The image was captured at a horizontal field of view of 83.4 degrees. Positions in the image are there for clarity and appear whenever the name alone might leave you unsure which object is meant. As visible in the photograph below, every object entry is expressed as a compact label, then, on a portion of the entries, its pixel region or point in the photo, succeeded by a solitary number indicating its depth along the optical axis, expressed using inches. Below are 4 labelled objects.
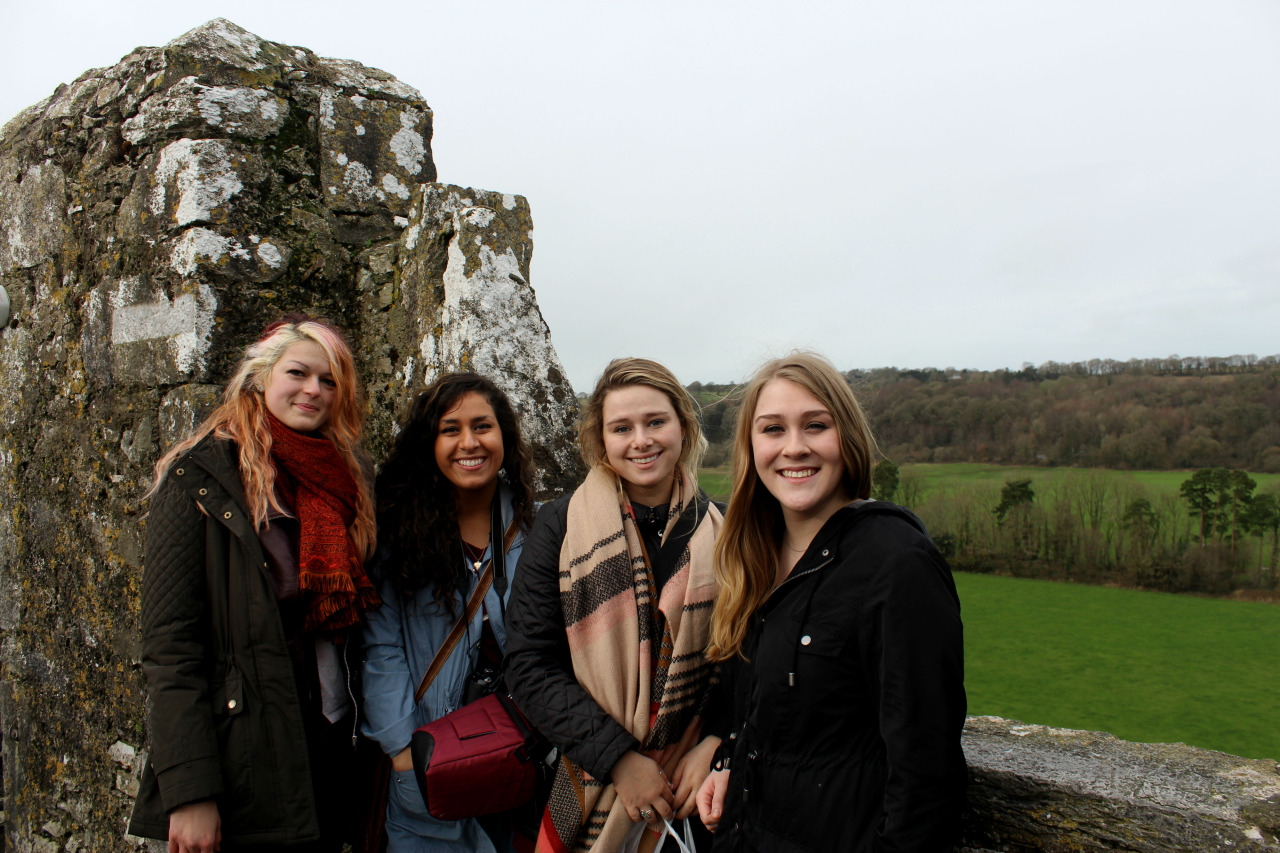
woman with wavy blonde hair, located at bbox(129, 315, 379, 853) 63.4
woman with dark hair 75.9
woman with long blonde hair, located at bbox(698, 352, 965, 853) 47.3
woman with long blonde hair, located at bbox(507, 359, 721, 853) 67.5
